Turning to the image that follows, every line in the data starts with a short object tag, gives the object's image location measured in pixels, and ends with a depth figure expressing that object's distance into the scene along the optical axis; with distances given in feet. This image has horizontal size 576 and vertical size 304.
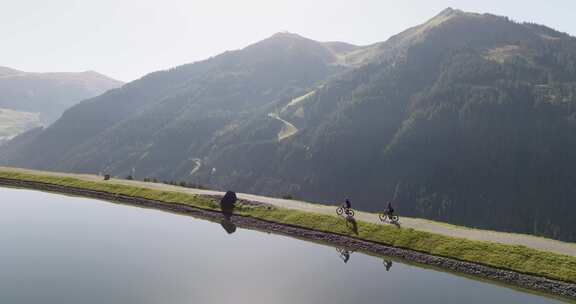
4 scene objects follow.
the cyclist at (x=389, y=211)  212.15
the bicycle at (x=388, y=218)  214.38
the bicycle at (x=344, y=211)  223.30
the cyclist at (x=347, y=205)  222.40
